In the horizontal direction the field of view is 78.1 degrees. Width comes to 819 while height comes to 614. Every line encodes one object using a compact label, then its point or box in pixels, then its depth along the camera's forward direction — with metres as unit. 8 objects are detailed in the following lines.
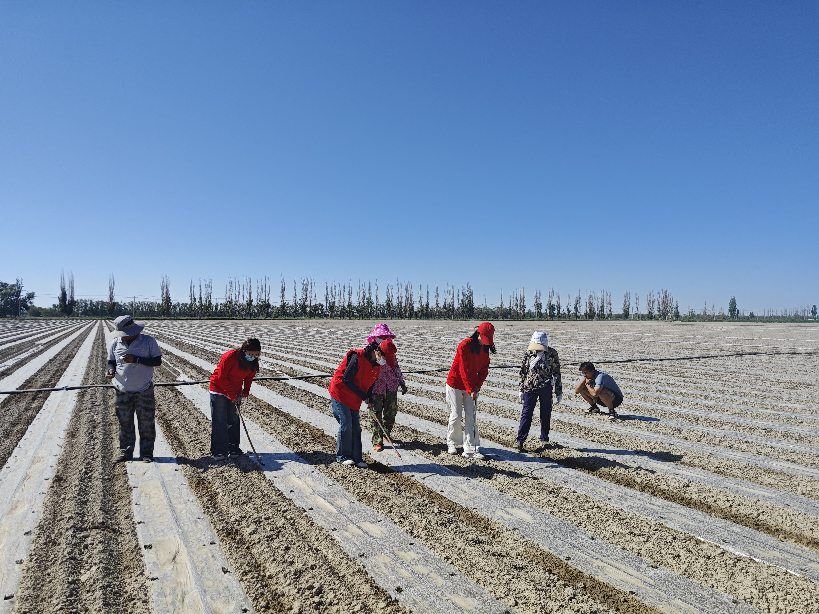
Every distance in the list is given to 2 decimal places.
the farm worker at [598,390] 8.47
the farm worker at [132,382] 6.04
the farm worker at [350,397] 5.88
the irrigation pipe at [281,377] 10.90
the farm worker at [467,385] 6.16
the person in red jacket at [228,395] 6.27
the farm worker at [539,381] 6.38
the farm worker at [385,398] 6.60
